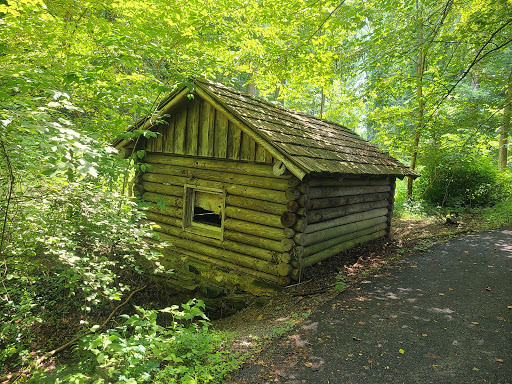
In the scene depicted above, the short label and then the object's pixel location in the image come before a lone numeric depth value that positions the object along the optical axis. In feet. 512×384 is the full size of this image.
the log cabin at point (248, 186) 20.47
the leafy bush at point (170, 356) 10.49
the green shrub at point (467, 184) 48.24
